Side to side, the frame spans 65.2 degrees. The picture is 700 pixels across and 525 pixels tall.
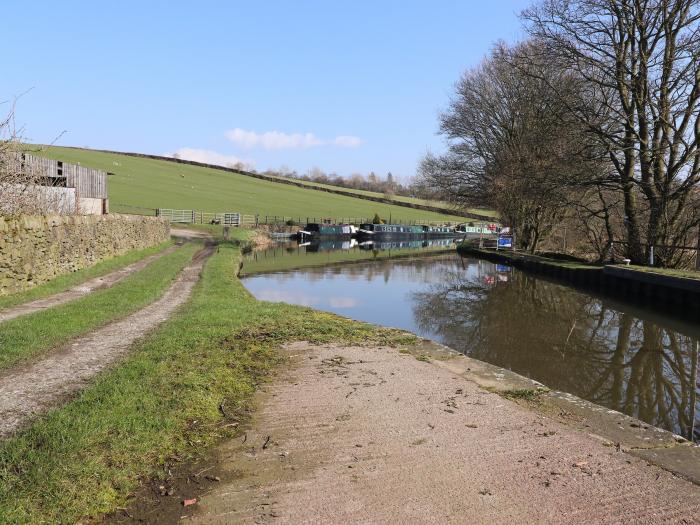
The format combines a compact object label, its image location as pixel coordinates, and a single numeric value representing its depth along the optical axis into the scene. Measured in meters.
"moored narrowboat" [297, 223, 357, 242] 52.06
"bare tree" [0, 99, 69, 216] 12.21
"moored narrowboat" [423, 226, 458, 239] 65.62
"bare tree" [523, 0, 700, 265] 17.84
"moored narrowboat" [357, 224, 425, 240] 58.16
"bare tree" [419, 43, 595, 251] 20.80
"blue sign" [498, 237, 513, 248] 34.69
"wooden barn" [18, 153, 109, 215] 16.94
